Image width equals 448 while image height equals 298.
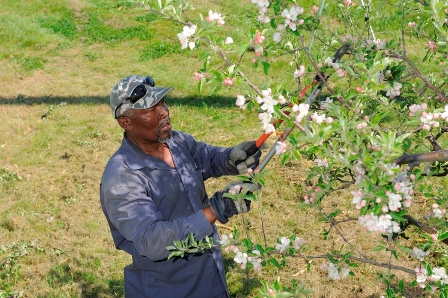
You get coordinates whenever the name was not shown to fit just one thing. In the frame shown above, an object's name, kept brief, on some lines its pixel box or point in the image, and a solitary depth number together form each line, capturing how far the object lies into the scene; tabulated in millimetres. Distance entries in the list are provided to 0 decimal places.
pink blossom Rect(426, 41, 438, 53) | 3075
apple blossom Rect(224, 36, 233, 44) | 2484
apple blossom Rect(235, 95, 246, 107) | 2543
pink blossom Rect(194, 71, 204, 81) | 2553
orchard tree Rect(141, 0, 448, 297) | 2166
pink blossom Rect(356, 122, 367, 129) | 2275
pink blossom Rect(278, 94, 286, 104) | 2417
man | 3014
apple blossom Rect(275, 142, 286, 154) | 2424
